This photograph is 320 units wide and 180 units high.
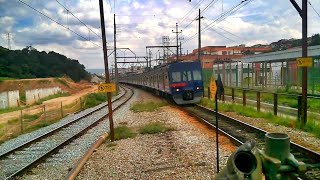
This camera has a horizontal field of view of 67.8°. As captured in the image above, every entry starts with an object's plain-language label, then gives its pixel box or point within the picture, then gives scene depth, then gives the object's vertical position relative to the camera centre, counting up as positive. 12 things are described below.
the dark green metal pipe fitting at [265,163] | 1.29 -0.50
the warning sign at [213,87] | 4.41 -0.23
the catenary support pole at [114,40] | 28.00 +4.45
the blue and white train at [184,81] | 15.66 -0.40
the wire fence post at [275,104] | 10.06 -1.32
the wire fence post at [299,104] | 8.71 -1.15
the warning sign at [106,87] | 8.00 -0.32
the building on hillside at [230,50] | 68.60 +7.88
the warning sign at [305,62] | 7.82 +0.35
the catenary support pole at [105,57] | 8.11 +0.71
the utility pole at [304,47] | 8.06 +0.87
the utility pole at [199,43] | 22.07 +3.04
